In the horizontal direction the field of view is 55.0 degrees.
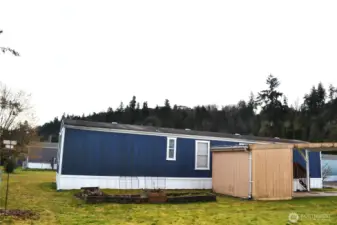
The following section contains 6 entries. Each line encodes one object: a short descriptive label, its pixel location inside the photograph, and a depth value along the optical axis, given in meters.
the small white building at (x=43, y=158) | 42.43
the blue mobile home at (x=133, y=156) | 14.88
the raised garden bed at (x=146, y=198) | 10.93
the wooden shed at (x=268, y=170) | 12.98
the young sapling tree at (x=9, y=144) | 9.54
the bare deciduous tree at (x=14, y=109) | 32.50
